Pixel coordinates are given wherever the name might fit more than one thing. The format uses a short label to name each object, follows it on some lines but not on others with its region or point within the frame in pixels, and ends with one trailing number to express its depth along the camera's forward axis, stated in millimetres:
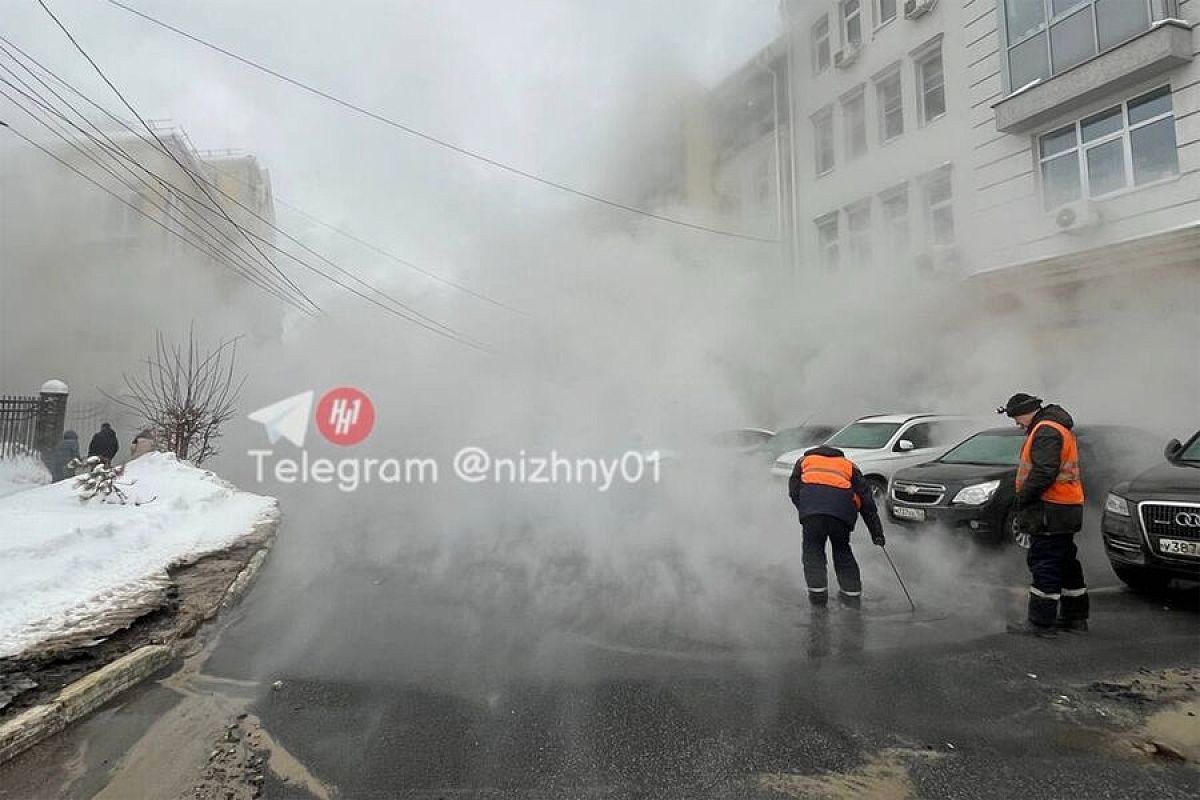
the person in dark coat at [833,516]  3951
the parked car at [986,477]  5121
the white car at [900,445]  7160
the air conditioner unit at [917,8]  9141
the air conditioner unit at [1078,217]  7691
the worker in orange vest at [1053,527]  3525
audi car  3600
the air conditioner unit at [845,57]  9227
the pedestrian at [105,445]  8719
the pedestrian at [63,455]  9492
